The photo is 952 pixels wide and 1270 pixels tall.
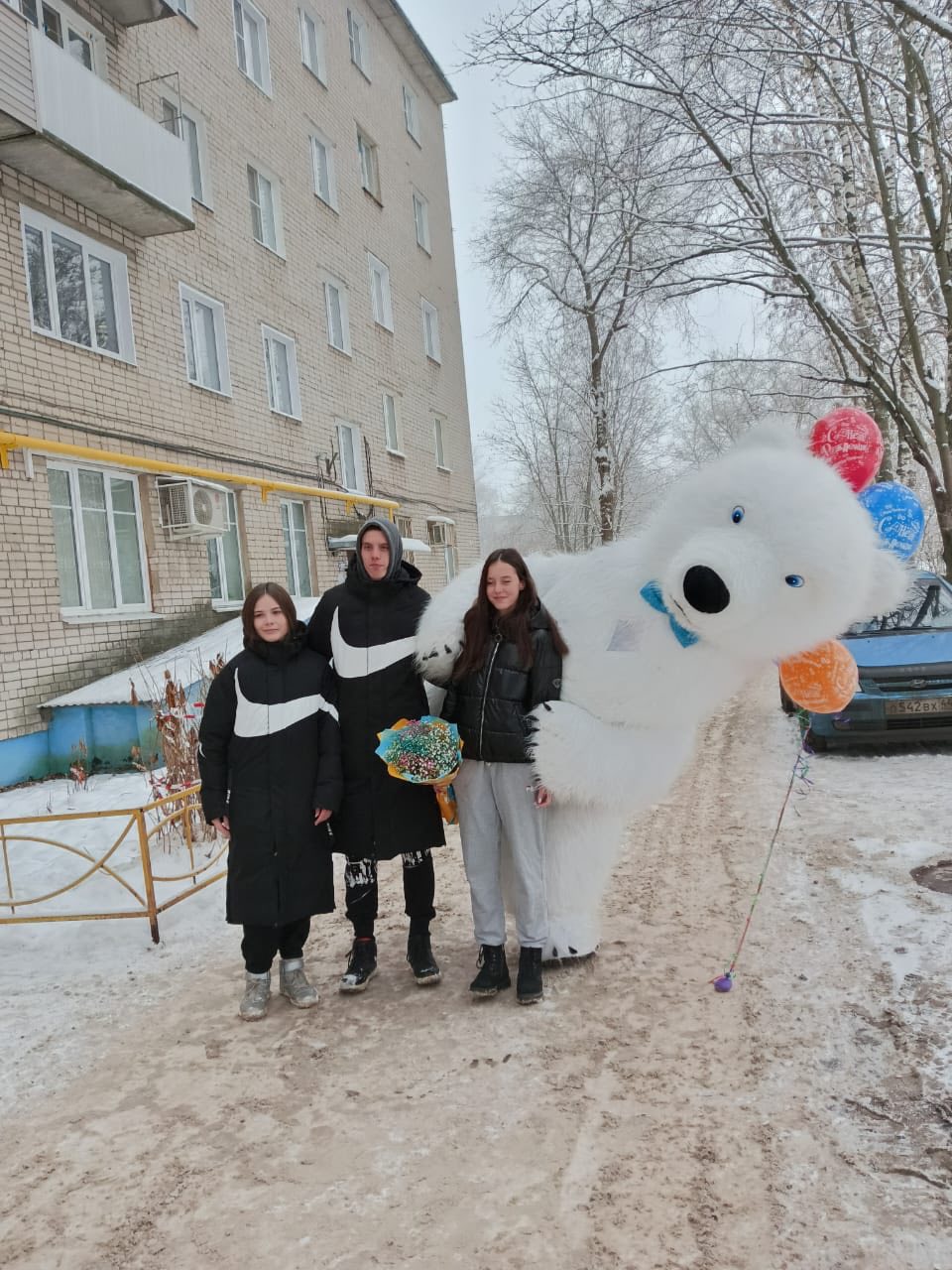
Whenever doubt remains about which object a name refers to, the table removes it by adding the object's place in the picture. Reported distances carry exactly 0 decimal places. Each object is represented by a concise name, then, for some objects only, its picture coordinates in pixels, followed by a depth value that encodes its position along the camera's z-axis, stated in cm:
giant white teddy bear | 275
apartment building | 801
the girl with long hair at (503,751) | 328
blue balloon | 297
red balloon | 299
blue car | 657
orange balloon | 312
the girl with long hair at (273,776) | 330
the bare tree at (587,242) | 794
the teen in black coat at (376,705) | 341
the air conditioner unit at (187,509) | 961
